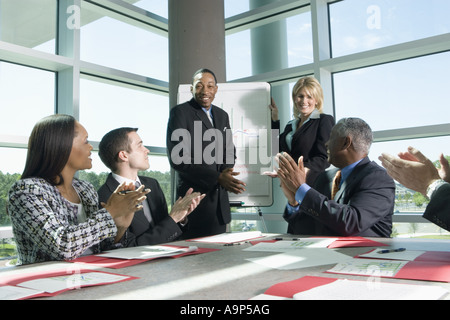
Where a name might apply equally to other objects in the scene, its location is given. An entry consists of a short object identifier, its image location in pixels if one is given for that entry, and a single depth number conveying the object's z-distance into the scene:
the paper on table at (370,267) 0.98
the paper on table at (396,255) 1.18
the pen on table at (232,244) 1.62
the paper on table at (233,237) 1.75
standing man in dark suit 2.82
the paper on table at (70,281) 0.91
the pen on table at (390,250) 1.27
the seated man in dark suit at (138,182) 1.94
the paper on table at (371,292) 0.76
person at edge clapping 1.25
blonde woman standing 3.05
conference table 0.84
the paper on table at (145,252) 1.33
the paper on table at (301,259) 1.13
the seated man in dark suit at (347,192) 1.78
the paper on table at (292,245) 1.46
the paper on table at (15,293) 0.82
